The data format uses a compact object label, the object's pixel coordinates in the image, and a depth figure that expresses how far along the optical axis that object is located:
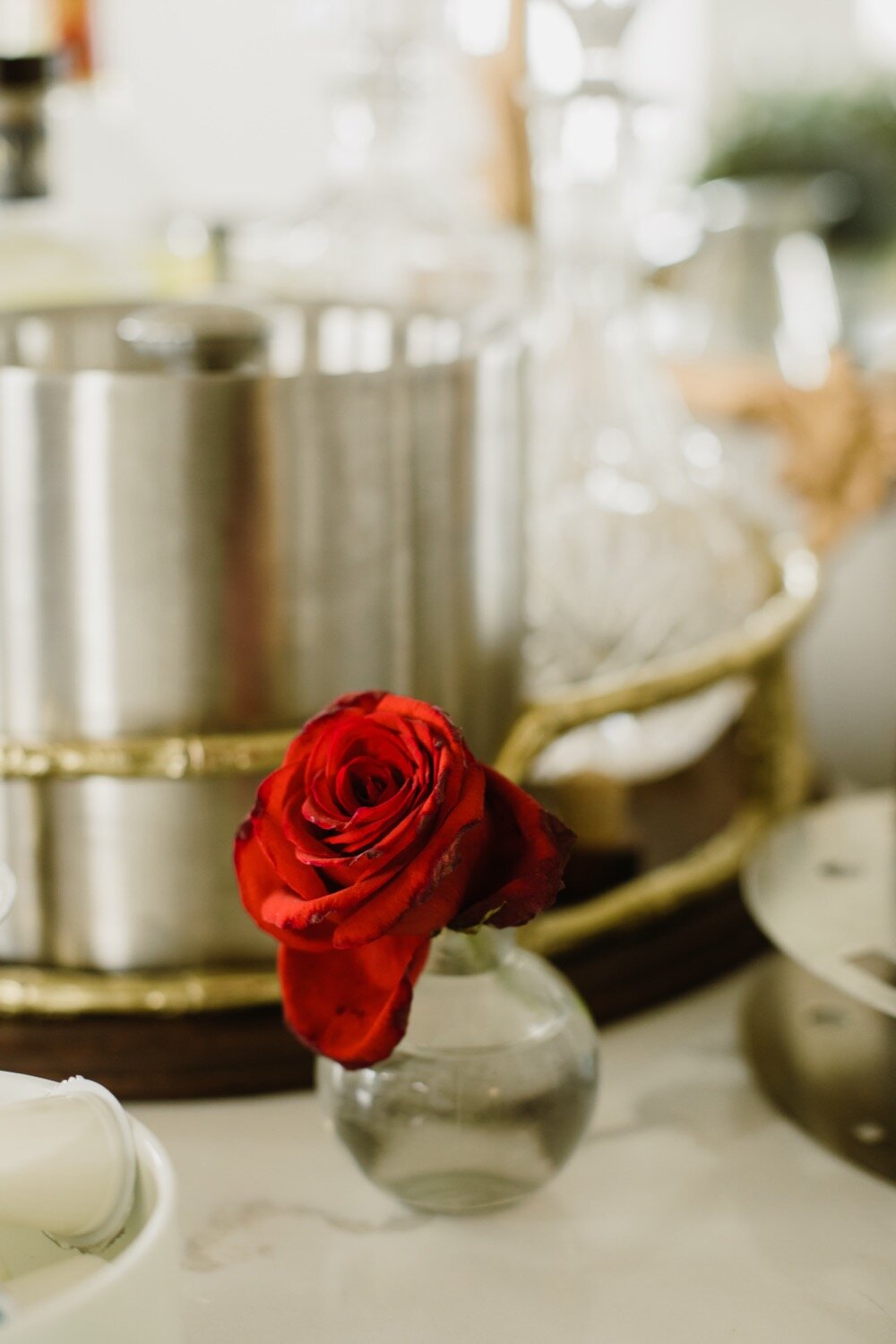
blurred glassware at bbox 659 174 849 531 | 1.29
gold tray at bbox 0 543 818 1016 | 0.82
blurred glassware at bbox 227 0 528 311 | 1.08
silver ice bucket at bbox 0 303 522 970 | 0.80
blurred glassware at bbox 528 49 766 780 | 1.00
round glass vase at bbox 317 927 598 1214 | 0.74
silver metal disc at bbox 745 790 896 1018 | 0.80
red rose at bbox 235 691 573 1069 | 0.69
